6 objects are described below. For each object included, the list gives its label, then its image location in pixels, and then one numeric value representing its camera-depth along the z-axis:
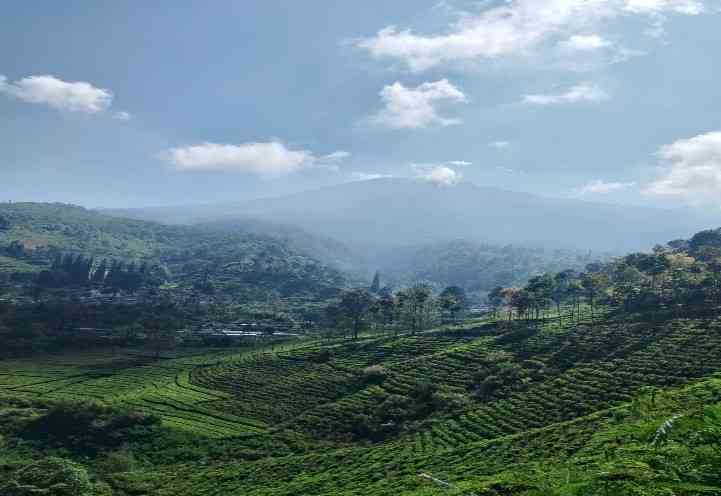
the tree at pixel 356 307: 148.25
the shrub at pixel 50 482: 40.72
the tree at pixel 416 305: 142.00
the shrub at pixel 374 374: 86.50
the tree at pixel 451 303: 146.88
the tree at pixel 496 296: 151.00
